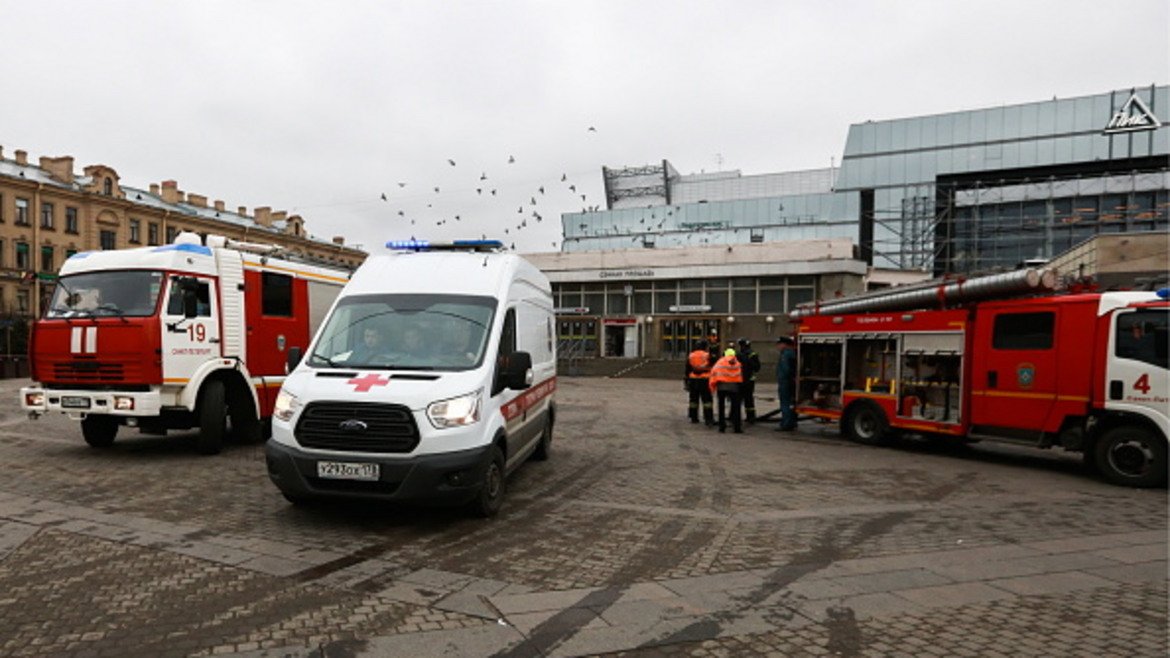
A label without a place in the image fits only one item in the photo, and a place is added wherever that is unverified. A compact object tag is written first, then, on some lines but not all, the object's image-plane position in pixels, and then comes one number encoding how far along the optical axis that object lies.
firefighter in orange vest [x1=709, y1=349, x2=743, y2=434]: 13.47
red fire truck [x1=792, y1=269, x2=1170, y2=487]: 8.93
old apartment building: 46.72
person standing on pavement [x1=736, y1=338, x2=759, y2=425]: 14.89
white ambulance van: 5.86
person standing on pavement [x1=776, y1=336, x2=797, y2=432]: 14.41
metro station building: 37.44
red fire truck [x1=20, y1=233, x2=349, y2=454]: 9.05
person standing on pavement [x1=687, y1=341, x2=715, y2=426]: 14.93
